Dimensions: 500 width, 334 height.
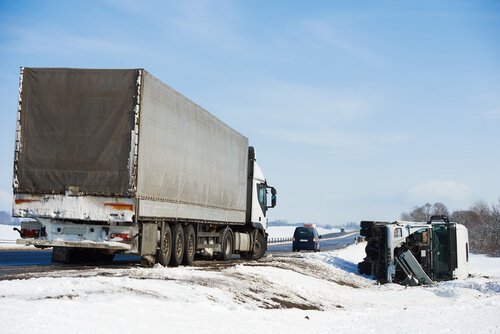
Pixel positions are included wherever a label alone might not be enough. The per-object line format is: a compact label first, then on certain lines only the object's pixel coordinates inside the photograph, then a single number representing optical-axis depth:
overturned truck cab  26.20
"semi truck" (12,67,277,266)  16.81
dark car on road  52.75
